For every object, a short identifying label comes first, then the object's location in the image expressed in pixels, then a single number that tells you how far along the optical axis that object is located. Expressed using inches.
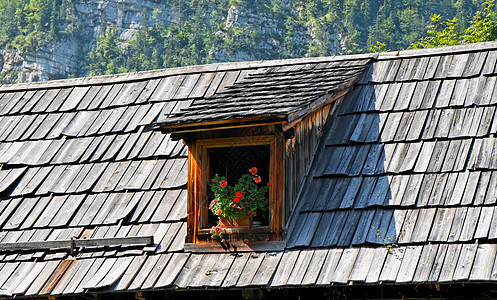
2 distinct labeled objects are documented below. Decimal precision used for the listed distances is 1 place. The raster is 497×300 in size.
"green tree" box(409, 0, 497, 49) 1724.9
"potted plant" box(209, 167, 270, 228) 667.4
